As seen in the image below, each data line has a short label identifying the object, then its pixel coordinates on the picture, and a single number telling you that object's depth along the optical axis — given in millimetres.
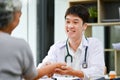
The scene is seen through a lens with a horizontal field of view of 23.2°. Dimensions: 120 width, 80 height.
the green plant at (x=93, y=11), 4441
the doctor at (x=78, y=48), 2369
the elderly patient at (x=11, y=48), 1239
